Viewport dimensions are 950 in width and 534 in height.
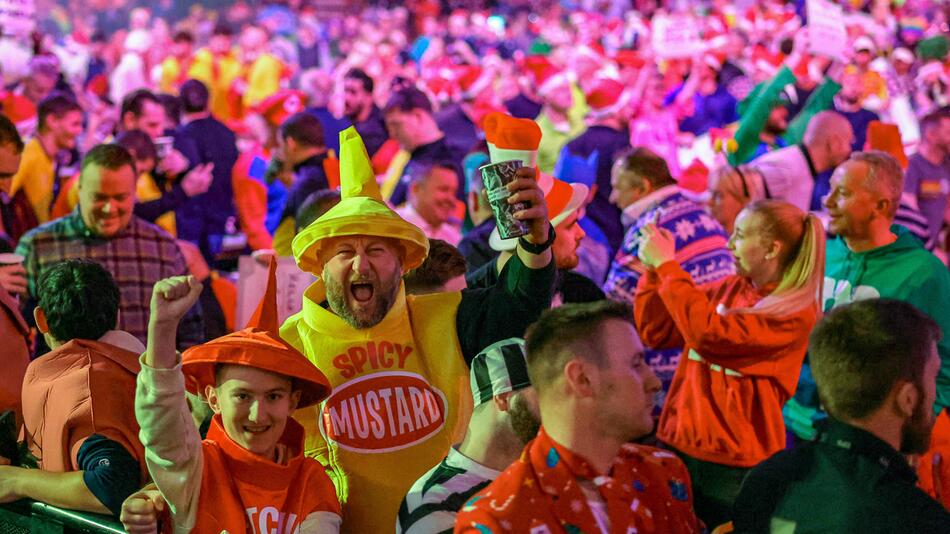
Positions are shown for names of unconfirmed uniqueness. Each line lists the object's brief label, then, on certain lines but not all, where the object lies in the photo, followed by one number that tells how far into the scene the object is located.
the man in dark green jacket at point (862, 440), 2.75
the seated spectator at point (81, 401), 3.70
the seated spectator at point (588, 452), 2.76
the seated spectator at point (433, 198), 6.74
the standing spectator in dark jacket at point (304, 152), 7.64
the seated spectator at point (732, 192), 6.88
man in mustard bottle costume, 3.76
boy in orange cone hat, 3.27
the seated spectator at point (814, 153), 7.41
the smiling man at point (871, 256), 5.38
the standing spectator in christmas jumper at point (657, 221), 5.91
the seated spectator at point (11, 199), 5.99
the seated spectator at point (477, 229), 5.88
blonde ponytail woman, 4.86
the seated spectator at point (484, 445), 3.11
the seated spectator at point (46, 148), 7.70
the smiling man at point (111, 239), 5.68
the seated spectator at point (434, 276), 4.63
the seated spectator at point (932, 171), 9.41
